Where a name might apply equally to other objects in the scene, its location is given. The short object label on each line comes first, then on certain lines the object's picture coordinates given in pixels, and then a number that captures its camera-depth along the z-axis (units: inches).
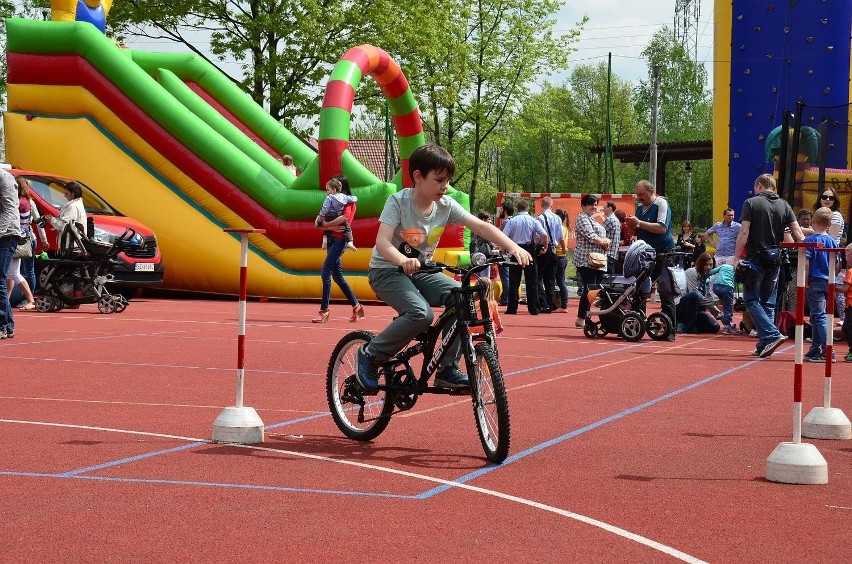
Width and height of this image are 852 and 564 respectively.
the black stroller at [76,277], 708.7
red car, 762.2
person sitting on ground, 694.5
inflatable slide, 836.0
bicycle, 255.9
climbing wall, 985.5
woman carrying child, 668.7
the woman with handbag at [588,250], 676.7
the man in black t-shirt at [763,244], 510.0
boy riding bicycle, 272.1
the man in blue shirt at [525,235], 815.1
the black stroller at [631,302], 613.3
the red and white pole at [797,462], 243.9
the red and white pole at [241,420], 280.7
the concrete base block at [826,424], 305.0
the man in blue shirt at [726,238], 824.3
